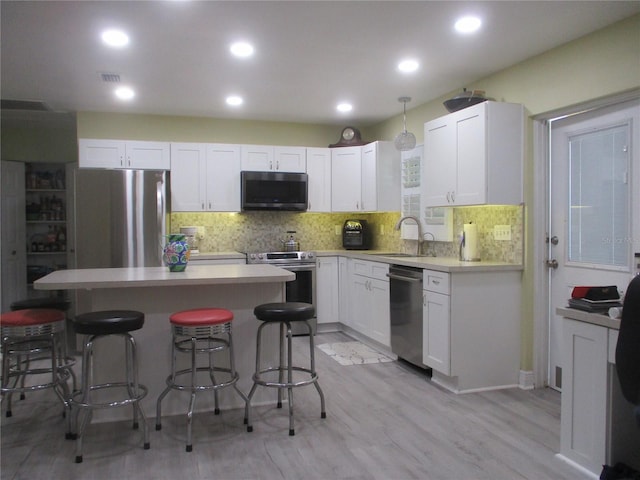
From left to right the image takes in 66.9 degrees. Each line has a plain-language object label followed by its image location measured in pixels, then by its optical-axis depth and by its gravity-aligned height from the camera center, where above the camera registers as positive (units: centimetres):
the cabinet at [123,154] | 523 +86
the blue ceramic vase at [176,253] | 323 -14
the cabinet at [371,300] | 467 -71
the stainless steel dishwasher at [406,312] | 406 -72
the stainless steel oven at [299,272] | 550 -47
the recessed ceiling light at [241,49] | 338 +131
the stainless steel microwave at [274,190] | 557 +48
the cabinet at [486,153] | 365 +59
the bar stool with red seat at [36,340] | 283 -68
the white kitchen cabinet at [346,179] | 580 +64
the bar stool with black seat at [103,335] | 259 -61
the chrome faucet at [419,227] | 503 +4
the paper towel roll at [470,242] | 407 -10
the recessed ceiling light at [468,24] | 299 +130
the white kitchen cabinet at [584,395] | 230 -82
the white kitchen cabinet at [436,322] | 366 -72
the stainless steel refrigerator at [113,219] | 486 +15
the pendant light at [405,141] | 452 +83
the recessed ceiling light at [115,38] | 318 +132
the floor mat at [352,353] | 454 -121
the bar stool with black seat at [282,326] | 291 -59
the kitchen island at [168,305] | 303 -48
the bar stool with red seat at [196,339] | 273 -63
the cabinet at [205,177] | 546 +63
